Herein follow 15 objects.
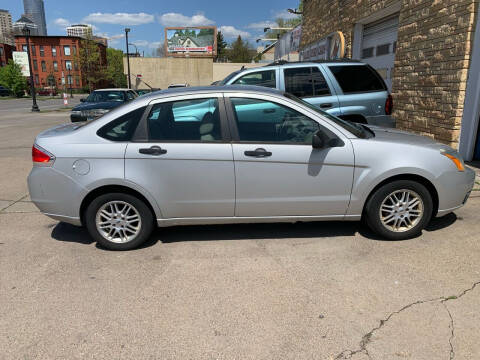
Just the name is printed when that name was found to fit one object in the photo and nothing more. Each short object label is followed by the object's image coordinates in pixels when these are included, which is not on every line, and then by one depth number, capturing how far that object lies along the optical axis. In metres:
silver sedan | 3.69
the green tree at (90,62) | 58.69
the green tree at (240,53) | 79.56
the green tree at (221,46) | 92.81
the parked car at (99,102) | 13.02
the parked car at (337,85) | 6.64
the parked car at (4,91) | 66.00
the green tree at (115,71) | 69.19
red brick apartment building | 77.50
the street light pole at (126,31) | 32.91
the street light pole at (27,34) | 24.56
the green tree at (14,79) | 63.70
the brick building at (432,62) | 6.64
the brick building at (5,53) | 86.81
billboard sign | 53.41
